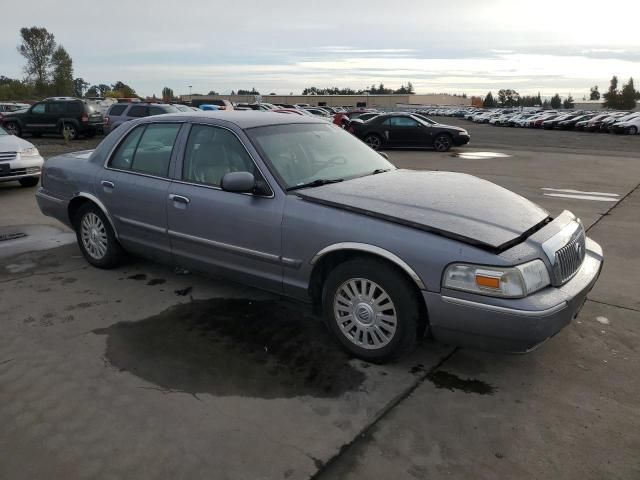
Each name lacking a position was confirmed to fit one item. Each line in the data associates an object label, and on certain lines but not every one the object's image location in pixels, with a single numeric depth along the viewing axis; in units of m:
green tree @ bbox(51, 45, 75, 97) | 75.88
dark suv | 21.33
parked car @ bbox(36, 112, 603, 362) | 2.97
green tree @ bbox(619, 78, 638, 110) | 96.88
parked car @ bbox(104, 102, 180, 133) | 17.73
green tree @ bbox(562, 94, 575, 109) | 133.26
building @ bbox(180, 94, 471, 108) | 128.18
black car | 18.66
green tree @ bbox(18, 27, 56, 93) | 76.12
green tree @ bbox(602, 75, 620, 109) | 99.62
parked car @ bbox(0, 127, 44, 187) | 9.25
